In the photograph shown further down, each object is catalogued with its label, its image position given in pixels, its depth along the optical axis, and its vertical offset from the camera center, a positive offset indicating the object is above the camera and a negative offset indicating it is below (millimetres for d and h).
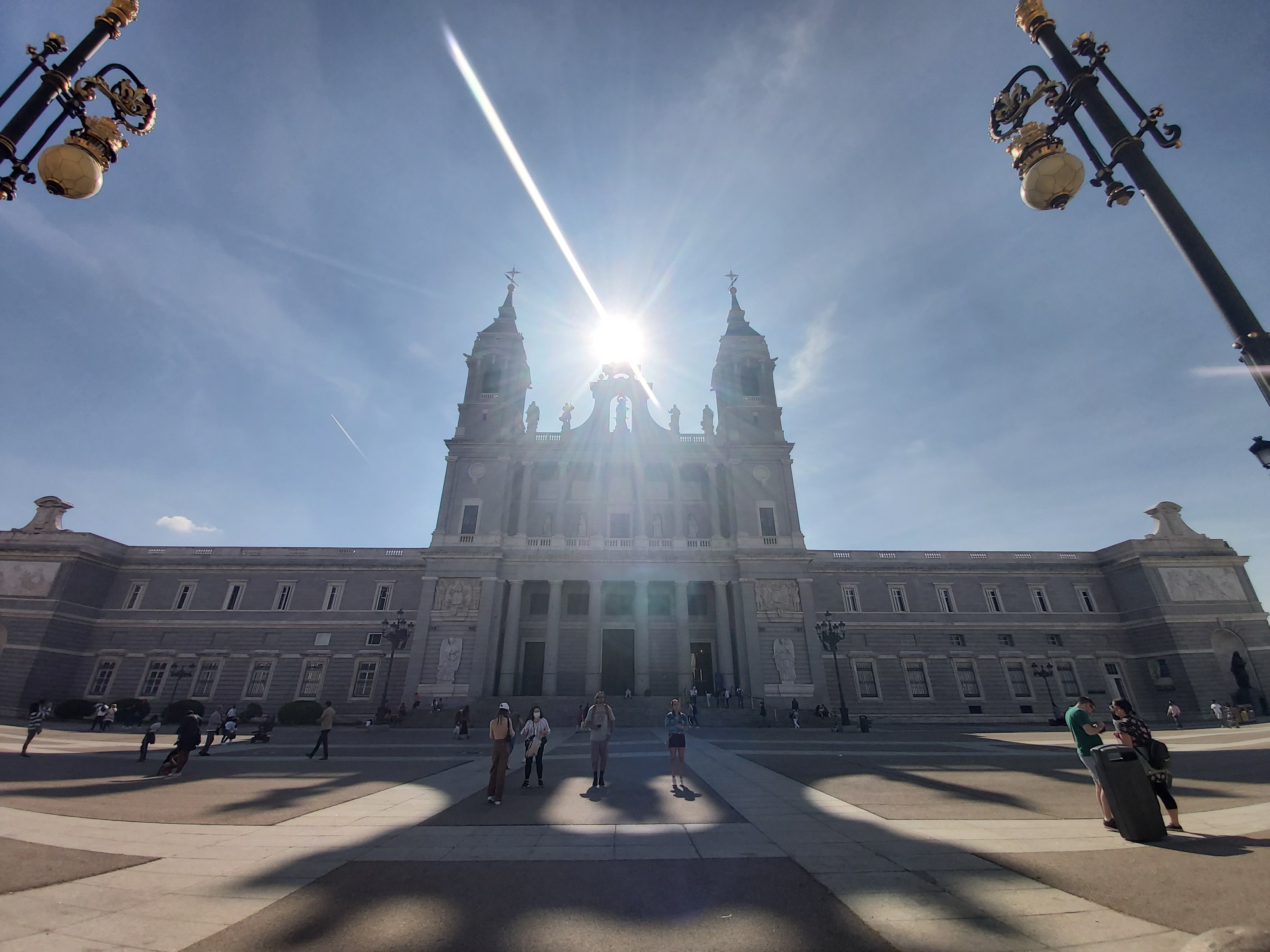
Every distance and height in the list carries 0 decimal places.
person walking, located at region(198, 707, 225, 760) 16994 -638
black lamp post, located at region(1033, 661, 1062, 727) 35562 +2273
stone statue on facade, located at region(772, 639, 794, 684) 32875 +2970
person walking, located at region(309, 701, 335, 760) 15617 -453
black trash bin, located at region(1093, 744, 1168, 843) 6000 -924
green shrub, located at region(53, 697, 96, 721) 29781 +13
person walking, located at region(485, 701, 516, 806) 9008 -706
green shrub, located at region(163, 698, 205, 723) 30070 -14
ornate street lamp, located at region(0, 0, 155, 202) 4723 +5127
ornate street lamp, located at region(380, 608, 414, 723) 29516 +3821
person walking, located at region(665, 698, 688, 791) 10461 -685
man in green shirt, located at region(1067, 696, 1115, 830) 7062 -318
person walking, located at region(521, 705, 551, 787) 10531 -497
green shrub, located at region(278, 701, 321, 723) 30516 -186
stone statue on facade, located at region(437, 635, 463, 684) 32500 +2889
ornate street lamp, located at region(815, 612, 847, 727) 28062 +3693
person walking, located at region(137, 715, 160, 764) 14758 -759
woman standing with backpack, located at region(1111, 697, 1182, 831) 6465 -378
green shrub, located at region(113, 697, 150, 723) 28516 -30
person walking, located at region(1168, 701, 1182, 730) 28172 -202
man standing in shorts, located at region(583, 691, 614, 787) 10258 -506
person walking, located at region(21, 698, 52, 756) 15367 -323
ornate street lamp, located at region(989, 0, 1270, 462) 4004 +4480
